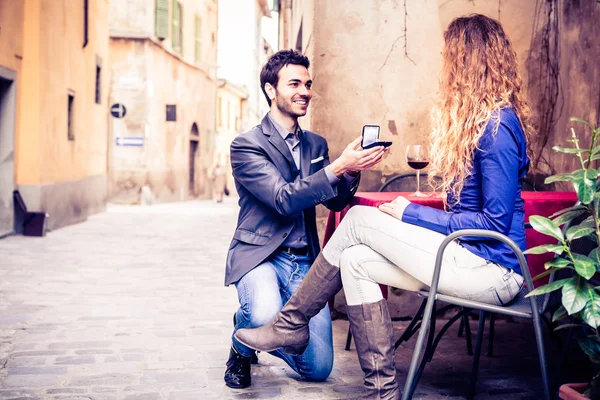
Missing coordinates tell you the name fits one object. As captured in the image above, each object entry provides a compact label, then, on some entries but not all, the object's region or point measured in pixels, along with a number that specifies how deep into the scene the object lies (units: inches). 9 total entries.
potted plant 94.4
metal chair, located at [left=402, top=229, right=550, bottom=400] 105.7
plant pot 99.6
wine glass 136.6
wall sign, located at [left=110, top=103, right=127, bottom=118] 779.4
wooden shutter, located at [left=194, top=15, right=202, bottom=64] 1157.1
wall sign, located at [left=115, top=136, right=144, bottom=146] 925.8
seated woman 110.3
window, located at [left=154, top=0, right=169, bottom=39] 950.4
